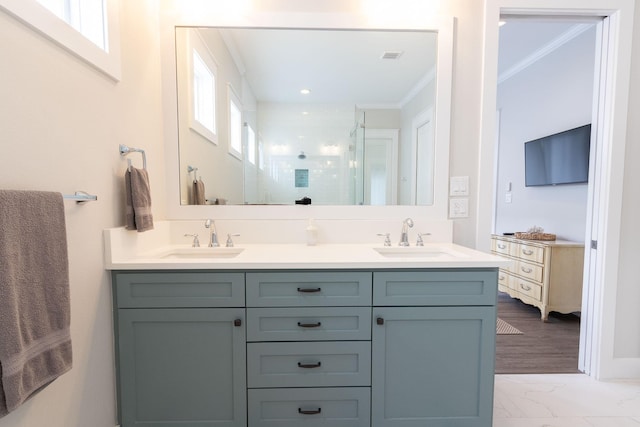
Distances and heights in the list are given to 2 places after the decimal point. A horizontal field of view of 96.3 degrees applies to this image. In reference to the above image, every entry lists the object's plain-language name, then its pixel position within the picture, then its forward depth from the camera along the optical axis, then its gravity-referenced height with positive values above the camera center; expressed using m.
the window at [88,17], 1.10 +0.73
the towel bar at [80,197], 0.99 +0.01
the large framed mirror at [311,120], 1.69 +0.49
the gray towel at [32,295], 0.75 -0.28
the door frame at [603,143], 1.67 +0.35
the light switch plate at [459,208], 1.78 -0.04
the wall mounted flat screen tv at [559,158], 2.70 +0.45
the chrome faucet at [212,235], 1.65 -0.20
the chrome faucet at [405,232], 1.69 -0.19
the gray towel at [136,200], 1.29 +0.00
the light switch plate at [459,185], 1.77 +0.10
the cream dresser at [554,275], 2.61 -0.68
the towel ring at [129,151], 1.30 +0.23
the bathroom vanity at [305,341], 1.23 -0.62
